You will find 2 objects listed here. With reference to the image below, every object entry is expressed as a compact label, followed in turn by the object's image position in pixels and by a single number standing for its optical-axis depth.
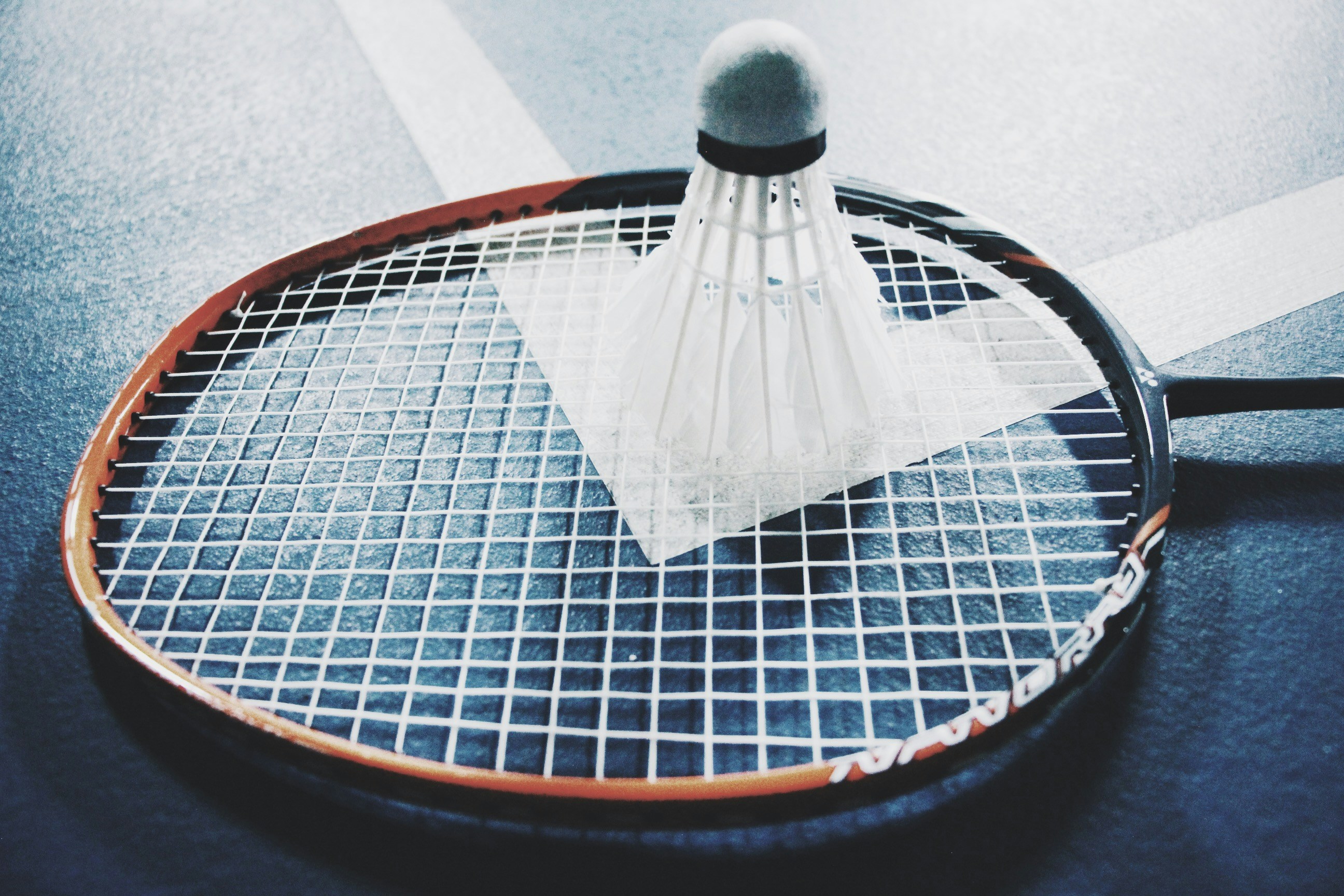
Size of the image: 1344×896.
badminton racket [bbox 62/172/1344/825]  0.45
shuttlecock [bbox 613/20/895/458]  0.43
